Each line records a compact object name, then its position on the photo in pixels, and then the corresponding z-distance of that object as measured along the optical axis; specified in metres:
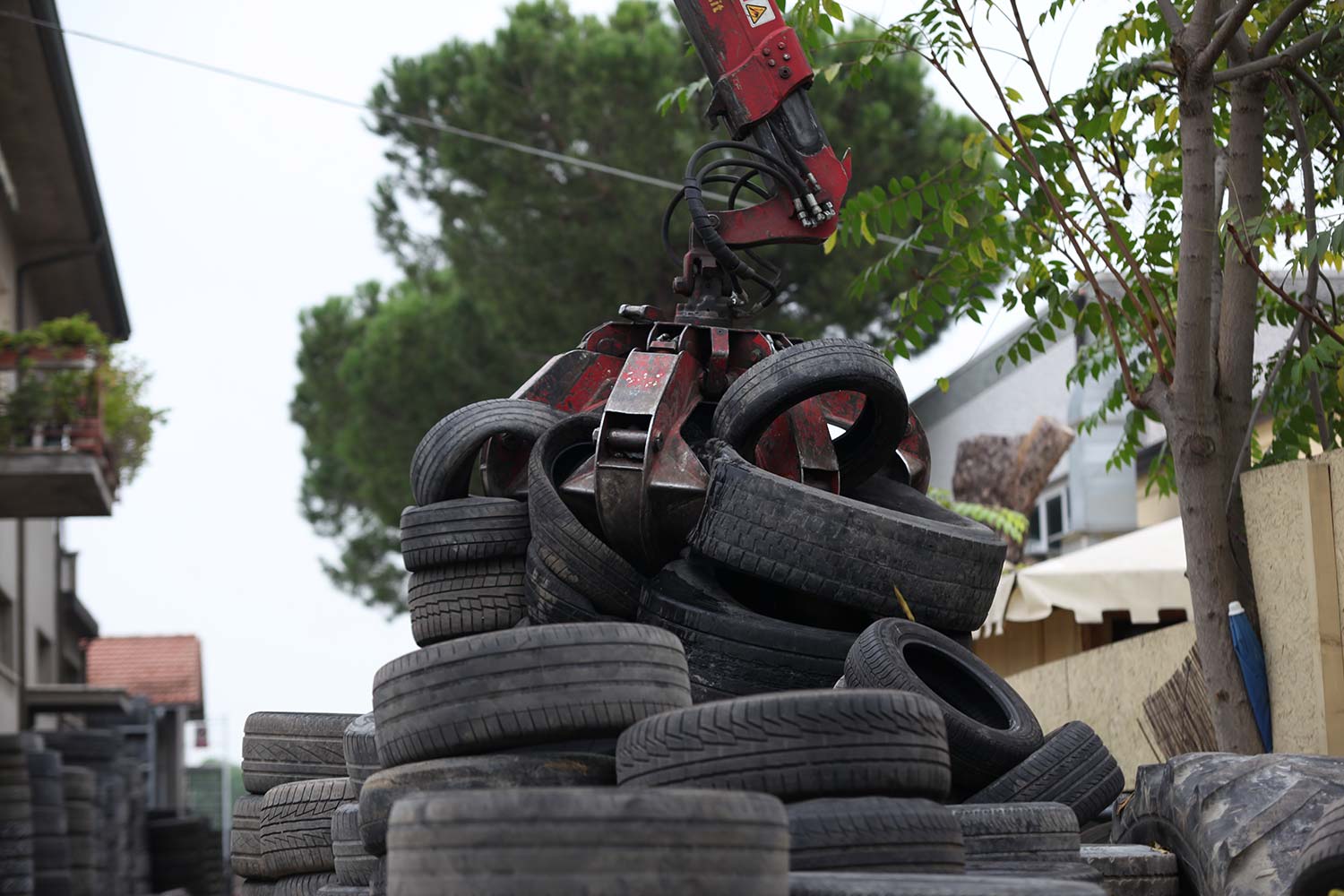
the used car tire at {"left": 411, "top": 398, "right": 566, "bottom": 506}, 6.79
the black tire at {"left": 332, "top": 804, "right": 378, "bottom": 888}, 5.30
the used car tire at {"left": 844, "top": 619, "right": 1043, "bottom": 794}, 5.39
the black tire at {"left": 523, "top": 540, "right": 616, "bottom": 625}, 6.06
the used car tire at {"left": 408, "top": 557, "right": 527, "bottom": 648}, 6.34
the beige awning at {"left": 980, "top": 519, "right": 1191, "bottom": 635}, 11.86
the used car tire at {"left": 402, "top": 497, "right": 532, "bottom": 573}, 6.36
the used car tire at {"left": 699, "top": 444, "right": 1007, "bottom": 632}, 5.75
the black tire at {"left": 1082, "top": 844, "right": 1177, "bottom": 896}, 5.29
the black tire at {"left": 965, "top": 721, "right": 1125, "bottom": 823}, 5.47
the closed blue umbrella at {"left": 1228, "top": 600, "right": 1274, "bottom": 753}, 8.06
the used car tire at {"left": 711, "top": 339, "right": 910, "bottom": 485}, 6.30
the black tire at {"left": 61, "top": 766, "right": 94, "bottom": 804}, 15.37
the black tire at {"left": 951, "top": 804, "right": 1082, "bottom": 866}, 4.68
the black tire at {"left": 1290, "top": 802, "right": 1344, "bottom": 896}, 4.14
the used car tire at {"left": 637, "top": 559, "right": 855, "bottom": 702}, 5.81
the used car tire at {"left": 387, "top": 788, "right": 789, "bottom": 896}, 3.22
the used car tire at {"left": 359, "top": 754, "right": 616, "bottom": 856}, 4.36
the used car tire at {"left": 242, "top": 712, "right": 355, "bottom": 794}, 6.96
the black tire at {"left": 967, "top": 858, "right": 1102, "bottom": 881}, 4.57
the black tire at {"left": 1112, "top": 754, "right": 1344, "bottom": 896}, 4.88
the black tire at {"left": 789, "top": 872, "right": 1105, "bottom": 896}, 3.57
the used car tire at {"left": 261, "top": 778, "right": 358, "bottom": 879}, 6.16
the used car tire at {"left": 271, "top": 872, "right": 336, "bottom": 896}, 6.11
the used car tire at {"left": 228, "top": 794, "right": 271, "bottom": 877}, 6.56
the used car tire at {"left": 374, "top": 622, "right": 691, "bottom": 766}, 4.39
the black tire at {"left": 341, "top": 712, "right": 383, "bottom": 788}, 5.54
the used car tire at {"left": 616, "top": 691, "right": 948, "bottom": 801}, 4.09
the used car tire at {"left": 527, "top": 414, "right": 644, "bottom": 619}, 6.08
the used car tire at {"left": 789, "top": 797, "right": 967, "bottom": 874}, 3.98
